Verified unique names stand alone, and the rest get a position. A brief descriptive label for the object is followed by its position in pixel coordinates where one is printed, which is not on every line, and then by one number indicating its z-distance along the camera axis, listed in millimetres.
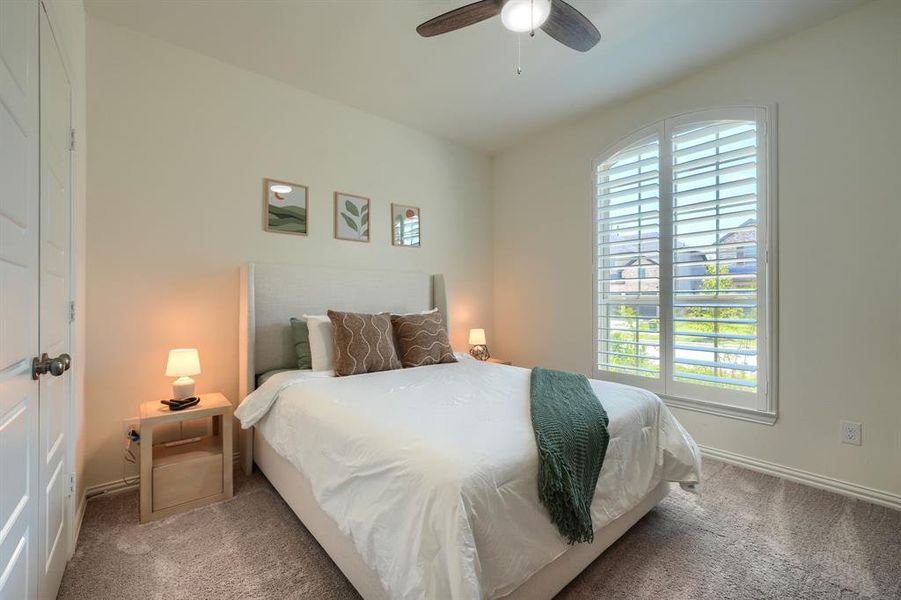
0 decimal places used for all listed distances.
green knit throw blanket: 1298
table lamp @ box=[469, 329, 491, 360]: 3805
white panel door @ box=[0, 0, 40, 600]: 927
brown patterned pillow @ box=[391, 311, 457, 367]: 2765
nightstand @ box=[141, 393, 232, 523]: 2029
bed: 1104
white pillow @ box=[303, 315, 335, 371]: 2576
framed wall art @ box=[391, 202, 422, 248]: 3637
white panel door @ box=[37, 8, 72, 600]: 1280
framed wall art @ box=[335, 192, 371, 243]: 3277
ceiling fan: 1813
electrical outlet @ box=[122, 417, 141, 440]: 2138
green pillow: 2658
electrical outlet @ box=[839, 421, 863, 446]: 2287
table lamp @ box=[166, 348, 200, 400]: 2258
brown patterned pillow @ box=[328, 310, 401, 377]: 2475
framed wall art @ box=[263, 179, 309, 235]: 2914
